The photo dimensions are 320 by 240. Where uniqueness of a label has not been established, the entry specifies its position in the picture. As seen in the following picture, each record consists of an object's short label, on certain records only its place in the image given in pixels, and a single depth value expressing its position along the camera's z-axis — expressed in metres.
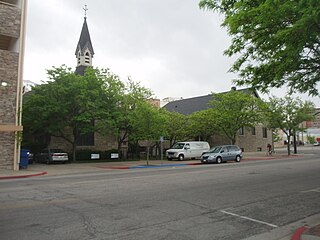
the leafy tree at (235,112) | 33.07
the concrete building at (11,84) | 20.27
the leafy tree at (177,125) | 35.31
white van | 30.41
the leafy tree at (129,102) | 29.55
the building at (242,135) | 44.66
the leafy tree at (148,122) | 26.16
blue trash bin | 21.27
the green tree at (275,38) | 7.63
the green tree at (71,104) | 25.78
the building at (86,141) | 31.81
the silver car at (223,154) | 26.89
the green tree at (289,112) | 36.94
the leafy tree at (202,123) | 34.09
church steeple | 44.62
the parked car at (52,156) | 26.23
